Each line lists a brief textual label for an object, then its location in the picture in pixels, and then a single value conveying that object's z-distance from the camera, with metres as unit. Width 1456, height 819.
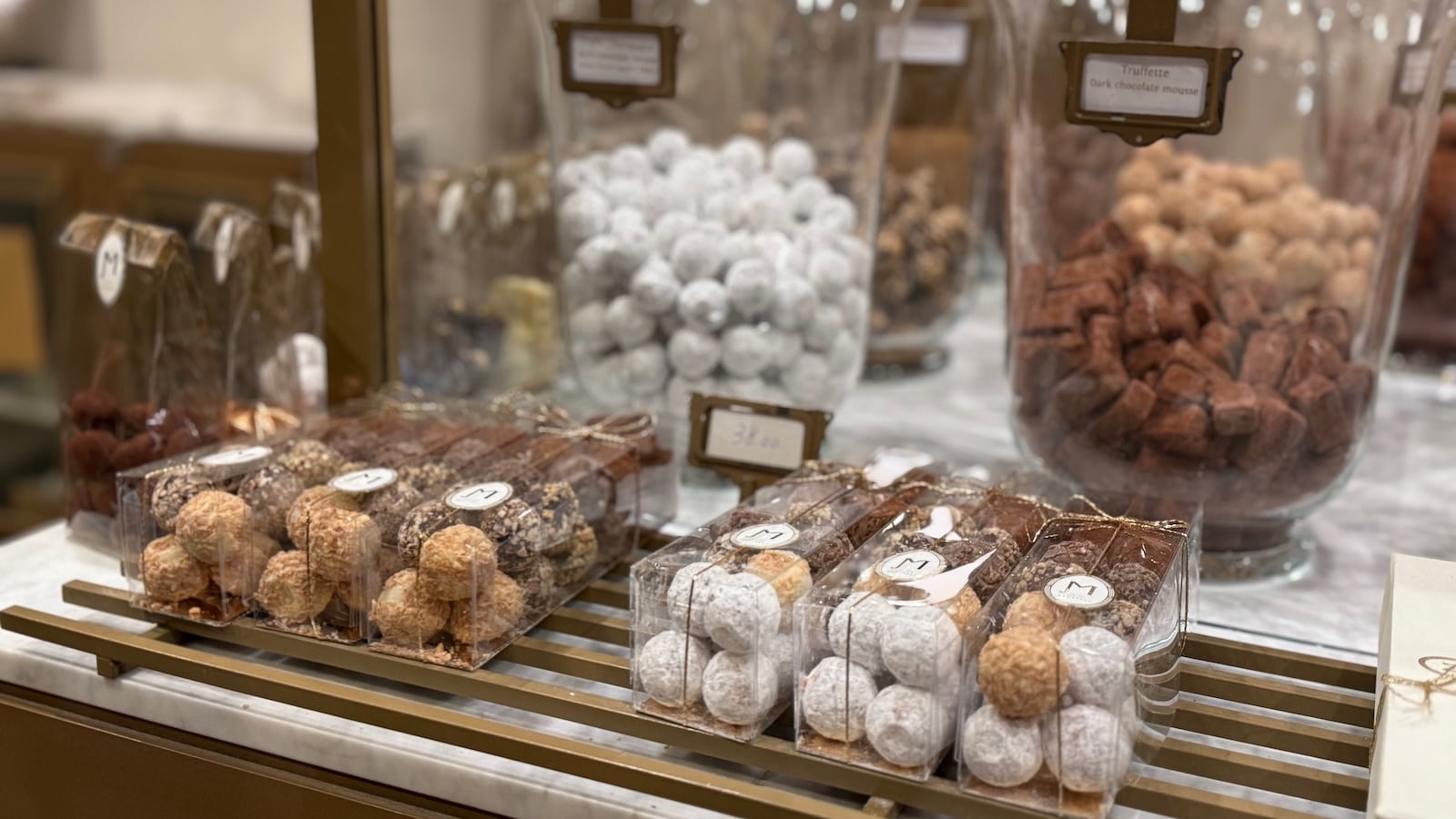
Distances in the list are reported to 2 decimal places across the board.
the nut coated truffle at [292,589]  1.06
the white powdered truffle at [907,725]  0.86
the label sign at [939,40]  1.97
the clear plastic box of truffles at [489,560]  1.01
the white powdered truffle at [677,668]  0.94
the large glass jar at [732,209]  1.45
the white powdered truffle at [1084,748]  0.84
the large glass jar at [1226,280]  1.22
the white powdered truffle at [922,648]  0.86
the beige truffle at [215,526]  1.07
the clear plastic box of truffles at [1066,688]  0.84
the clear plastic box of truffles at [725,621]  0.92
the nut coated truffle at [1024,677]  0.84
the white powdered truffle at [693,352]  1.44
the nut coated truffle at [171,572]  1.09
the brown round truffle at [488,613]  1.02
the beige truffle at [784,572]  0.95
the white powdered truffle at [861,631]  0.88
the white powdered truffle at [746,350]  1.43
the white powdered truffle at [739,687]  0.92
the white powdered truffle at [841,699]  0.89
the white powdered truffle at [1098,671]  0.85
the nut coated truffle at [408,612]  1.02
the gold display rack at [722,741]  0.89
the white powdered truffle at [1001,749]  0.84
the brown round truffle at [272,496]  1.10
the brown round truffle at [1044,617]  0.89
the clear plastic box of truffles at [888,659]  0.87
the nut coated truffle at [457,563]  1.00
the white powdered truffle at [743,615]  0.91
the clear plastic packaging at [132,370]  1.30
